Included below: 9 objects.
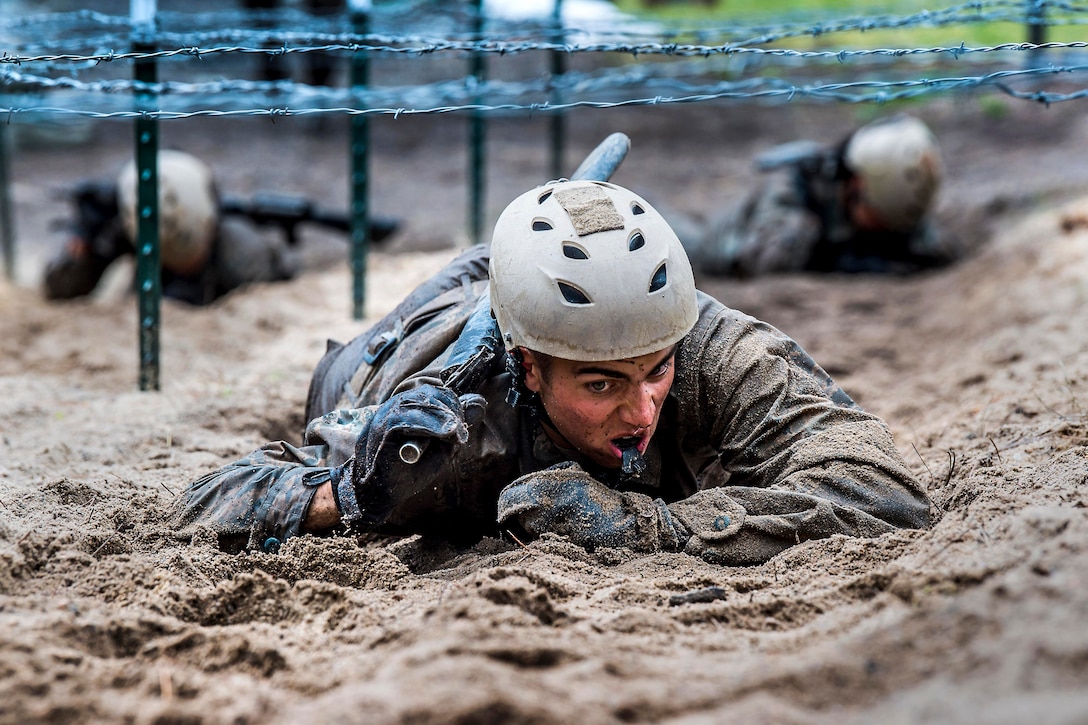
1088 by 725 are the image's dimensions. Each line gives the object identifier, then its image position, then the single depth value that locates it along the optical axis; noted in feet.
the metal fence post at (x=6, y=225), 57.11
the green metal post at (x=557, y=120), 51.06
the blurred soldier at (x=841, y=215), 54.80
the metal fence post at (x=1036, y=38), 53.21
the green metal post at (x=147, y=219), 31.91
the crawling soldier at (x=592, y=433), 18.30
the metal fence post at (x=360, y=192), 40.98
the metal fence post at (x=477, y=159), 48.15
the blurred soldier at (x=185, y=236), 52.01
